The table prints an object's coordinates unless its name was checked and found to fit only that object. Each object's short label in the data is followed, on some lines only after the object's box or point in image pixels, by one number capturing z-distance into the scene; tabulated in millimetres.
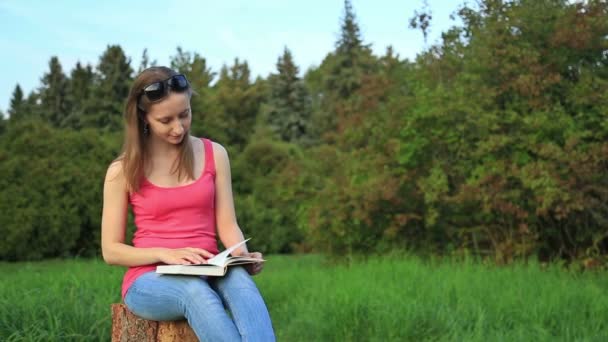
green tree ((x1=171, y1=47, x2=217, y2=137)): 18953
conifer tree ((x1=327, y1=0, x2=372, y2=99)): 28938
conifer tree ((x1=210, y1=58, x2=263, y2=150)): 26769
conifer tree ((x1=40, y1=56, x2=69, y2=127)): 28891
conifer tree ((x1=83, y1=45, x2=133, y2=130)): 23688
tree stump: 3029
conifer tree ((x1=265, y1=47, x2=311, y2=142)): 30000
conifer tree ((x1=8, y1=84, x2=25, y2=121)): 32425
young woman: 2873
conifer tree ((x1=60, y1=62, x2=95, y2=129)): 26641
